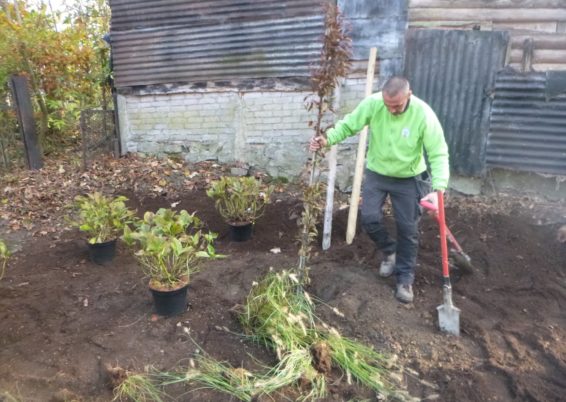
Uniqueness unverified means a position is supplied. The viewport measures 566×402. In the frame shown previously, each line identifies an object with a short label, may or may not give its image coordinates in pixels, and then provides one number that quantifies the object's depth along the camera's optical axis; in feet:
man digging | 11.29
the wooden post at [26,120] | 23.65
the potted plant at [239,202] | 16.65
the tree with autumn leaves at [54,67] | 25.03
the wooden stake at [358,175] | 14.64
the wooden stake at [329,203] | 15.05
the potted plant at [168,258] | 11.13
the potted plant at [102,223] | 14.78
